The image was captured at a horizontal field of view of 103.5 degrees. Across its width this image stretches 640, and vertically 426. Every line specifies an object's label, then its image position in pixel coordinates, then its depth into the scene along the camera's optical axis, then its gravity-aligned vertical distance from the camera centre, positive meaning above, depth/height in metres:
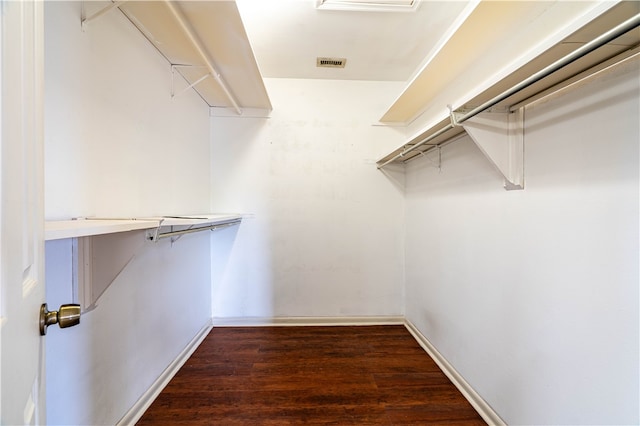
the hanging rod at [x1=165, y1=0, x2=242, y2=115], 1.23 +0.96
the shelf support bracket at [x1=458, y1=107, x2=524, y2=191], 1.20 +0.34
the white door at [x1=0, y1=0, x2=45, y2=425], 0.38 +0.00
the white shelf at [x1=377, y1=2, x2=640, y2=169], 0.65 +0.49
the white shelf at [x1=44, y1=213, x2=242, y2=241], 0.58 -0.05
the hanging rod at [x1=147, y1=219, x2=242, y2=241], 1.11 -0.12
